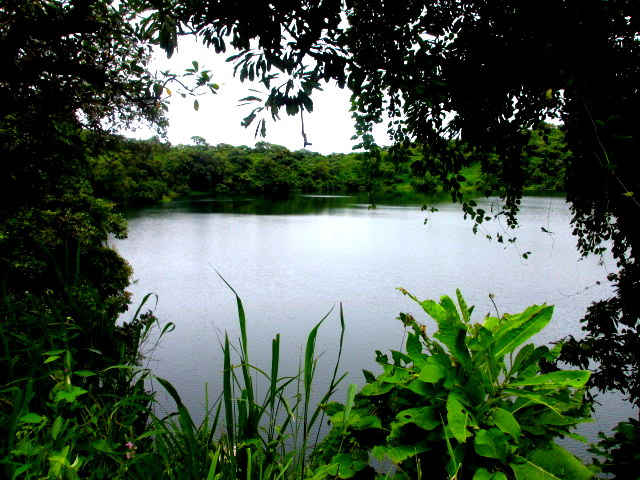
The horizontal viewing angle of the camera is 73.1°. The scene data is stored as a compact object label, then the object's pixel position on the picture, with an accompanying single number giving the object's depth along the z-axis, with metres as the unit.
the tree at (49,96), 3.05
